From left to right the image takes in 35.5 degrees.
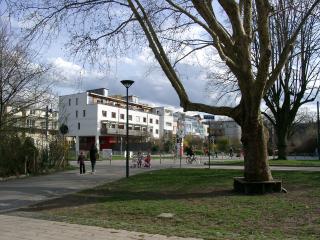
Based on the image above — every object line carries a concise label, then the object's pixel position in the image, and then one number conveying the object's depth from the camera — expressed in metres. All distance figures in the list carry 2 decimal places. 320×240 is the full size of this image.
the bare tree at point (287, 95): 42.41
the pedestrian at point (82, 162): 27.75
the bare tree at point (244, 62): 15.64
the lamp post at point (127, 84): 24.03
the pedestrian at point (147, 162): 35.12
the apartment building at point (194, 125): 158.62
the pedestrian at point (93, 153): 28.57
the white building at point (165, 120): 149.68
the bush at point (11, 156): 25.91
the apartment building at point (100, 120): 114.66
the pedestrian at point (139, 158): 35.98
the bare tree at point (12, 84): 27.28
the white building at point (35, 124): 28.56
